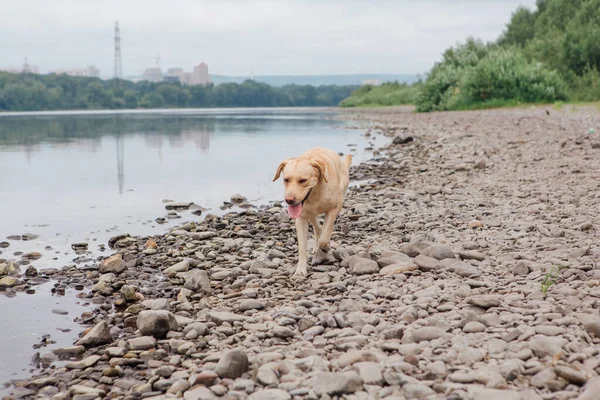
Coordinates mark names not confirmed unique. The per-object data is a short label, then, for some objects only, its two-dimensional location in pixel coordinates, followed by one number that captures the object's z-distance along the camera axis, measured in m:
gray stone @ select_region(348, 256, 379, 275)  5.94
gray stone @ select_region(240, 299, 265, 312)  5.25
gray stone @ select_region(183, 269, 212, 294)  5.96
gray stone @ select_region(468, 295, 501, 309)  4.51
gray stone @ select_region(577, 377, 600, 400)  3.04
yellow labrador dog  5.88
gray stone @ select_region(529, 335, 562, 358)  3.60
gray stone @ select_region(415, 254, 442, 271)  5.79
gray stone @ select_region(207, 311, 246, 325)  4.91
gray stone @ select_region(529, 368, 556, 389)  3.27
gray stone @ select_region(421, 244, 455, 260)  6.10
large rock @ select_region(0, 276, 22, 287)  6.36
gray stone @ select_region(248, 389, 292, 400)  3.36
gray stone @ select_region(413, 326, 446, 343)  4.04
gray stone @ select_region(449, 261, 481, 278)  5.52
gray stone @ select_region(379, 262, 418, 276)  5.77
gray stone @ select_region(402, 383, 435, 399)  3.26
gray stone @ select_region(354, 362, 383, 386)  3.45
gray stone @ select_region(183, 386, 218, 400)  3.50
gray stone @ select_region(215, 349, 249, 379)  3.77
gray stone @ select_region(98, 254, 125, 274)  6.82
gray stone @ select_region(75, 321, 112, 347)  4.73
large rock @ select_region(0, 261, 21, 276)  6.77
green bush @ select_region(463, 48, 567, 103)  35.94
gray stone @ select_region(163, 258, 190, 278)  6.66
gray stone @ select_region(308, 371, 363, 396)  3.36
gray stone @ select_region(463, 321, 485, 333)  4.11
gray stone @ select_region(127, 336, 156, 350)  4.56
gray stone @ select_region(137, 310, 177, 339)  4.77
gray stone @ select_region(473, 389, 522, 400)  3.10
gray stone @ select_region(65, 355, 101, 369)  4.34
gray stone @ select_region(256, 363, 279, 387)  3.60
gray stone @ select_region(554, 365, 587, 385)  3.23
